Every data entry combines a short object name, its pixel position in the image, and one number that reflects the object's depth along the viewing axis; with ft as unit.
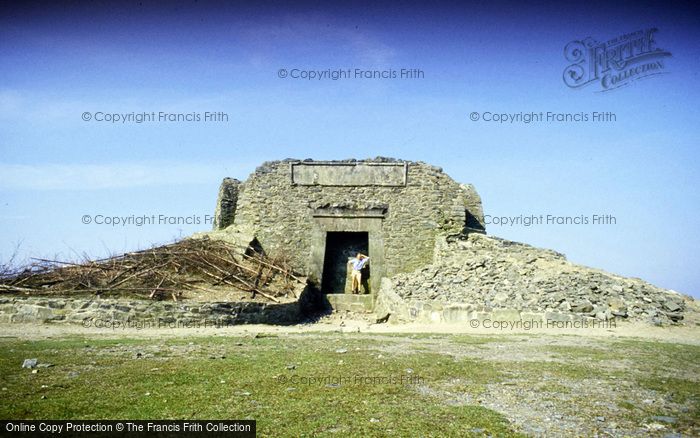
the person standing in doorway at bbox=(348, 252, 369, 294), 71.82
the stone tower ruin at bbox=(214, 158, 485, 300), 72.43
